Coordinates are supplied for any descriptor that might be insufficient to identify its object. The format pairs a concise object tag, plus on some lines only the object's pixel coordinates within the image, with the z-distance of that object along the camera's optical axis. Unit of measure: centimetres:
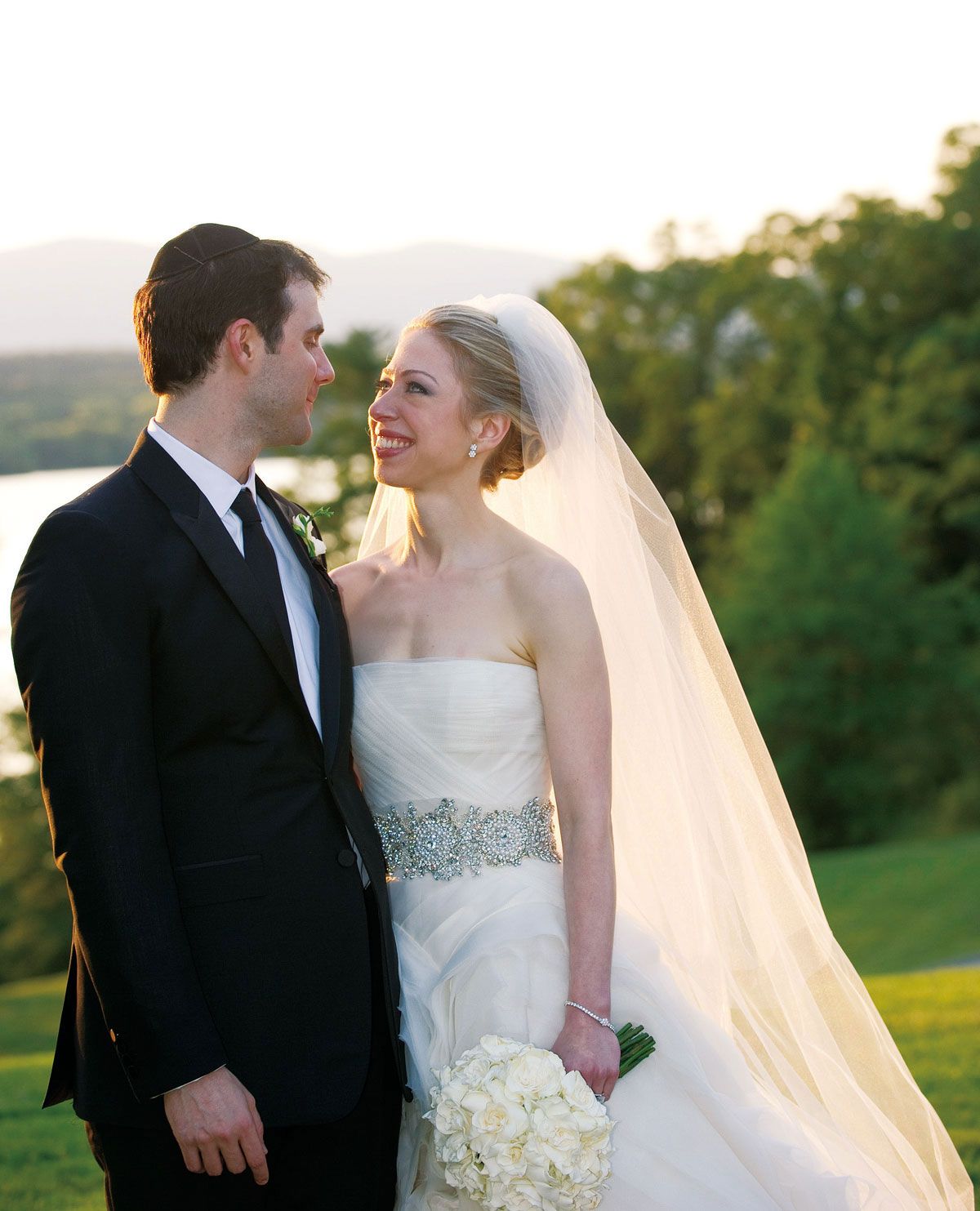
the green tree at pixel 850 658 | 3145
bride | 338
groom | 277
